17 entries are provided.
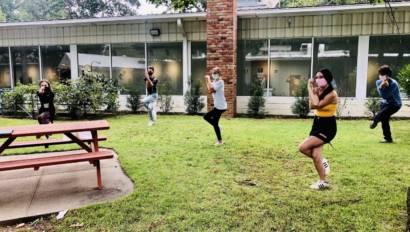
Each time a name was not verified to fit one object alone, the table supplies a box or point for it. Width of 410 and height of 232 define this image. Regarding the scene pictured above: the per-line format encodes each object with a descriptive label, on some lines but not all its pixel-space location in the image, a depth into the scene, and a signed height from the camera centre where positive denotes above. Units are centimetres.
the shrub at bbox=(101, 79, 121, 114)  1262 -43
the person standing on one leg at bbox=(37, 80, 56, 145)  786 -47
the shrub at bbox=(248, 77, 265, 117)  1253 -69
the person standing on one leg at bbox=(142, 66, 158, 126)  985 -34
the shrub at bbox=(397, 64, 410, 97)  855 +5
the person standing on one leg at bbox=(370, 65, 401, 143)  747 -38
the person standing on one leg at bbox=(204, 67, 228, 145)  723 -37
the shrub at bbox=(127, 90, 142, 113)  1379 -70
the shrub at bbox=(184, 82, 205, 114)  1306 -68
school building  1166 +123
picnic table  434 -76
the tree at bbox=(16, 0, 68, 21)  3900 +866
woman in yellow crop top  441 -43
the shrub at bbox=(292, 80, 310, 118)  1205 -74
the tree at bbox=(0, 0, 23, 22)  4644 +1007
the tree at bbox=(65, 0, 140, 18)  3734 +800
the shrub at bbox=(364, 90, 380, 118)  1145 -74
